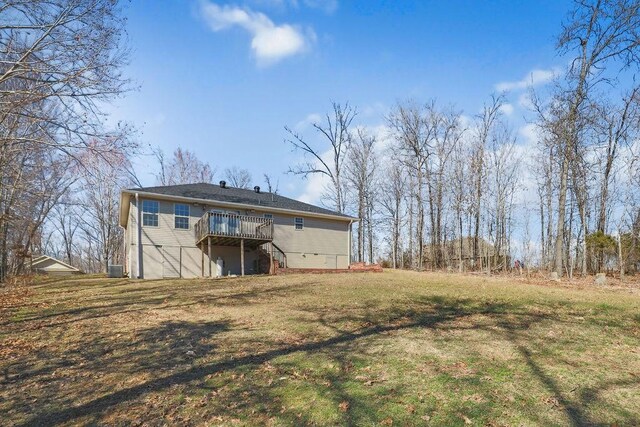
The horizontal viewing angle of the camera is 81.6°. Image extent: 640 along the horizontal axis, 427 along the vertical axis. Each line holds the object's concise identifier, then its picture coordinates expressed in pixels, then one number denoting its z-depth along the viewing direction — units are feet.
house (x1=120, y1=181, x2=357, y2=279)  60.80
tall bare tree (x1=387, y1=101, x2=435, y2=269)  102.99
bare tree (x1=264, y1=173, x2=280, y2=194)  138.21
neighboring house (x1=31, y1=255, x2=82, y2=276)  125.08
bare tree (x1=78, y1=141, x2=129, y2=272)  123.75
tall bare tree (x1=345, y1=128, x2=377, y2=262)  115.55
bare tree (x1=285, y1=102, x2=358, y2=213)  113.00
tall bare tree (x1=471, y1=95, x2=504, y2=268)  96.94
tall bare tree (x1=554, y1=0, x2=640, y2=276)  54.08
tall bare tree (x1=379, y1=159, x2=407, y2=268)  115.14
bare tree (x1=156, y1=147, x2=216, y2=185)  123.34
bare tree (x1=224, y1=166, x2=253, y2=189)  141.85
